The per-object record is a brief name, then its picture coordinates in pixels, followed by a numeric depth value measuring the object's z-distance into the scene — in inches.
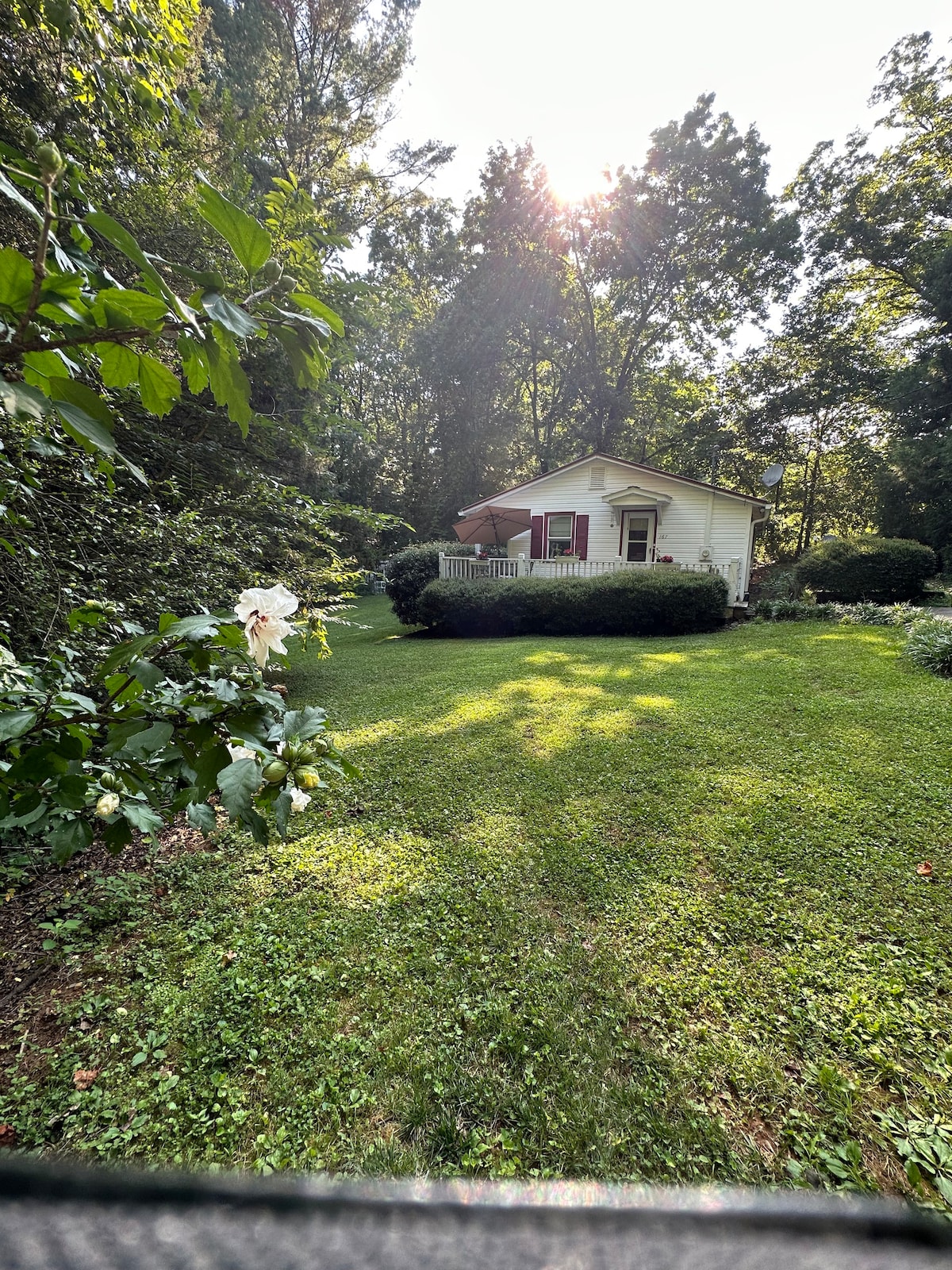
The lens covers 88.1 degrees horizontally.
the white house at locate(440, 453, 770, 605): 454.9
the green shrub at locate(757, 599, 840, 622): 373.4
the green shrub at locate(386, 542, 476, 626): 408.5
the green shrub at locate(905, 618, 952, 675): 197.3
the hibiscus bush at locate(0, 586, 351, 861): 33.9
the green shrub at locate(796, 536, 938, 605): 436.8
